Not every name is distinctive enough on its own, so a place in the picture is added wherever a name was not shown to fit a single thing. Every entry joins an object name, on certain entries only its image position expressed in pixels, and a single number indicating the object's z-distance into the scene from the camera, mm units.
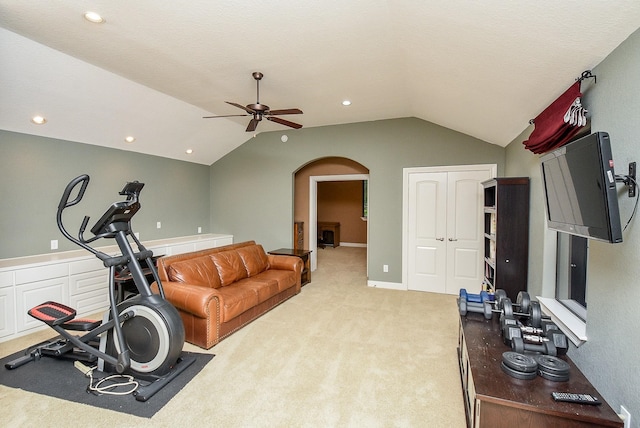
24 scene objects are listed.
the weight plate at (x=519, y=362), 1699
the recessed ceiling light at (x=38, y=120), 3572
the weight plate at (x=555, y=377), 1680
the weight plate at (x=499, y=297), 2646
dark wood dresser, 1453
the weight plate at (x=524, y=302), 2468
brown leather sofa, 3123
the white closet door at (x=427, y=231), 5078
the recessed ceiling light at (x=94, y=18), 2318
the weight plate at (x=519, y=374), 1688
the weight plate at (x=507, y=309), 2328
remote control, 1503
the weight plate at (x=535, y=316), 2236
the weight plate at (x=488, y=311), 2562
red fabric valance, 2084
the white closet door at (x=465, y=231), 4859
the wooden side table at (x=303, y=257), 5427
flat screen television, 1438
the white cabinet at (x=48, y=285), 3266
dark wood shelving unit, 3471
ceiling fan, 3359
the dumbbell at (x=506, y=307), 2360
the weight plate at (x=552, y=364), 1686
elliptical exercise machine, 2475
